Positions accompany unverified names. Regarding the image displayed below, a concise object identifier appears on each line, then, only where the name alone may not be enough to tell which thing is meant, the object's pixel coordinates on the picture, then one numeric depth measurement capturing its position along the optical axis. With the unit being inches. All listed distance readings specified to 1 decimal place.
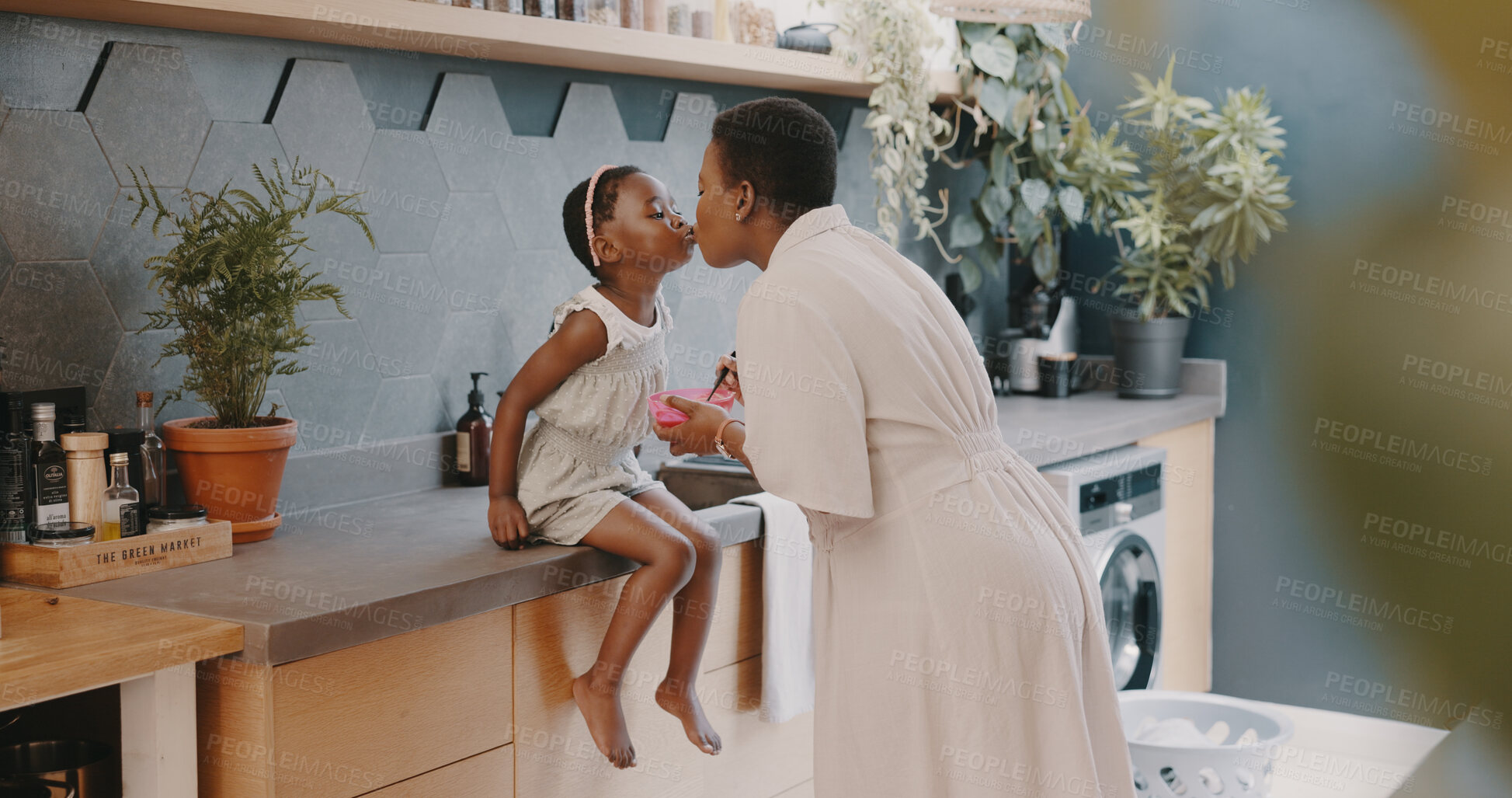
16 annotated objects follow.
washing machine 110.8
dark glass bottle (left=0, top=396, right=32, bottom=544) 61.5
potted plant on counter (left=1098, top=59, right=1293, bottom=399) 126.8
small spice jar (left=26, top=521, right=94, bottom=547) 61.1
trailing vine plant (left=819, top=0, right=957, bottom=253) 112.3
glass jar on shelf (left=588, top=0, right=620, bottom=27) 88.9
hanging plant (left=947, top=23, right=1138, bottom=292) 127.8
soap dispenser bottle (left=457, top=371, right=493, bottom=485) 90.4
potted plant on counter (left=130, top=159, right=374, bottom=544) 68.0
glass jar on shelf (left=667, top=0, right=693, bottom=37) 96.5
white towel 79.6
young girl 68.6
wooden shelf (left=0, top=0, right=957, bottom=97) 69.1
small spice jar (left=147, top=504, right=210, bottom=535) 65.7
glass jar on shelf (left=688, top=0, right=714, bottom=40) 98.8
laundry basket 94.2
